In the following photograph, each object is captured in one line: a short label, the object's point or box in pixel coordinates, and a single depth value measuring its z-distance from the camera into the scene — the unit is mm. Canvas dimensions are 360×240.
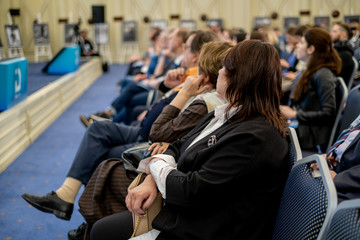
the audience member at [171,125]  2061
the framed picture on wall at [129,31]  14766
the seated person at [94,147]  2525
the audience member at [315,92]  2764
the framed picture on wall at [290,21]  14609
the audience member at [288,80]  3847
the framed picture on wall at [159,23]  14696
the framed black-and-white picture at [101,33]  14484
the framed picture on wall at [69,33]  14133
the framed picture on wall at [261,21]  14656
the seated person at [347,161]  1331
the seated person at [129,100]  4647
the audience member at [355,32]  7586
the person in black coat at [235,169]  1335
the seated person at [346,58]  3654
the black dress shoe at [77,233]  2383
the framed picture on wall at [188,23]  14636
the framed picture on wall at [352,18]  12592
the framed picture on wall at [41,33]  13781
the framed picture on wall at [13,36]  12328
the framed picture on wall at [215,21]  14562
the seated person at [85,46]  12041
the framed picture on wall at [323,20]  14477
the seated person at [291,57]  5617
